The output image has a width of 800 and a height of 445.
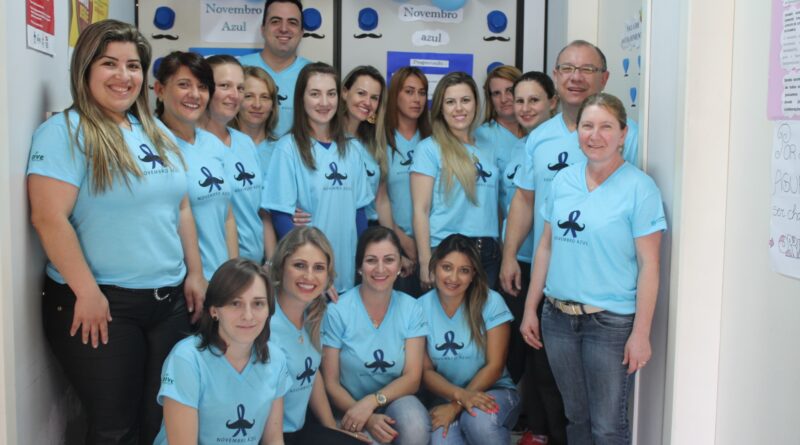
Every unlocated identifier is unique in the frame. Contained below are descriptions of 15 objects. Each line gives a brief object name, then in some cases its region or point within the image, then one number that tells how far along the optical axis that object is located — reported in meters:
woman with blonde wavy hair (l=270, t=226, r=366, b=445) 2.66
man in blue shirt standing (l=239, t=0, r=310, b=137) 3.60
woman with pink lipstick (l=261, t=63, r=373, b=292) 3.08
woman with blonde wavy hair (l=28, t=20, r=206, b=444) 2.21
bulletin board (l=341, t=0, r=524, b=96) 3.98
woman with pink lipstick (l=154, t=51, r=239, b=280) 2.64
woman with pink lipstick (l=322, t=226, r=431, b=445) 2.86
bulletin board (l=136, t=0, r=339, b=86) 3.90
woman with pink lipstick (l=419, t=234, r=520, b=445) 3.00
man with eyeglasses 2.89
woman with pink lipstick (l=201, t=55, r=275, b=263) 2.91
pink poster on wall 1.92
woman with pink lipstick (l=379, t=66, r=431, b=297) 3.37
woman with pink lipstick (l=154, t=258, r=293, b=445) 2.26
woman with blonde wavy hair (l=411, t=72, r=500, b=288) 3.22
